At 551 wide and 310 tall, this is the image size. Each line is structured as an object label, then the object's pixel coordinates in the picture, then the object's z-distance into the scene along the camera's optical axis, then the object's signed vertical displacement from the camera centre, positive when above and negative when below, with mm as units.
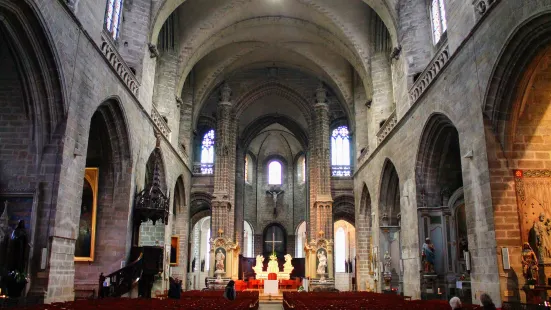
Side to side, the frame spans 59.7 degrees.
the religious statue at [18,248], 10508 +281
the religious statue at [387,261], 20664 +36
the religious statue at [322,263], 29156 -51
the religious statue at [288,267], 32062 -325
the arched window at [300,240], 41969 +1896
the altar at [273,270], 31616 -521
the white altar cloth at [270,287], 26531 -1354
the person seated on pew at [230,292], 15000 -926
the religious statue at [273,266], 31884 -263
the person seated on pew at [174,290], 14156 -820
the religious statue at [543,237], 10461 +557
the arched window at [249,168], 42162 +8113
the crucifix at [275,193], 41475 +5861
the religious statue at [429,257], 14938 +168
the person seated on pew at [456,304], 6406 -541
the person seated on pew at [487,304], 5858 -494
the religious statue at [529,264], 10047 -25
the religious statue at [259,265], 31970 -203
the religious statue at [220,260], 29047 +107
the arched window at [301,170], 41675 +7938
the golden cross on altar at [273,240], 39441 +1725
